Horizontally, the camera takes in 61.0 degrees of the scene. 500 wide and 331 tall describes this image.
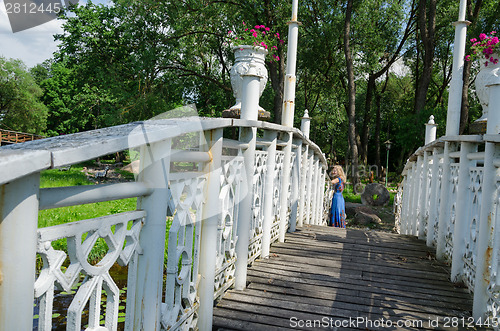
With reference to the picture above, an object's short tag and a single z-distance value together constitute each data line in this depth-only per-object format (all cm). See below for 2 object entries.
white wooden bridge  116
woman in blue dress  838
